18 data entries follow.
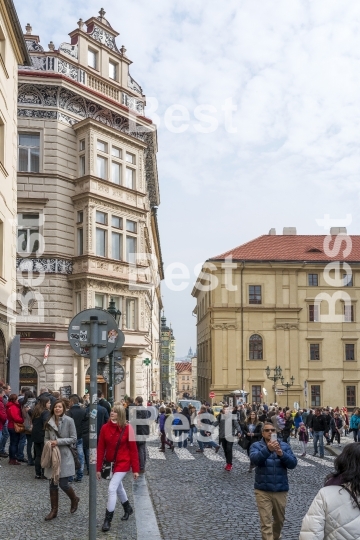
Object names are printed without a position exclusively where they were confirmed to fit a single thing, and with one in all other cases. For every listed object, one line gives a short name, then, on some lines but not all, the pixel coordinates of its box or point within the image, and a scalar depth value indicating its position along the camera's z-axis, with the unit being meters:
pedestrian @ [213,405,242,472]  18.62
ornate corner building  30.83
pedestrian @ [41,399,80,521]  10.44
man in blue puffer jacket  8.26
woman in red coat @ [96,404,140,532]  10.26
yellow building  62.19
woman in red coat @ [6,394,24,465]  16.62
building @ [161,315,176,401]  134.56
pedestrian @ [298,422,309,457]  24.39
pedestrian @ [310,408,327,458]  22.91
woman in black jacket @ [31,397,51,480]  14.70
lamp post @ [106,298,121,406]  18.84
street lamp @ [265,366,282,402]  49.94
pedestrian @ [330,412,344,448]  28.31
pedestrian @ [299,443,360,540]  4.38
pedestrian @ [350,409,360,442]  24.97
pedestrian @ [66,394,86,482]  15.12
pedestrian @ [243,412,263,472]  17.03
